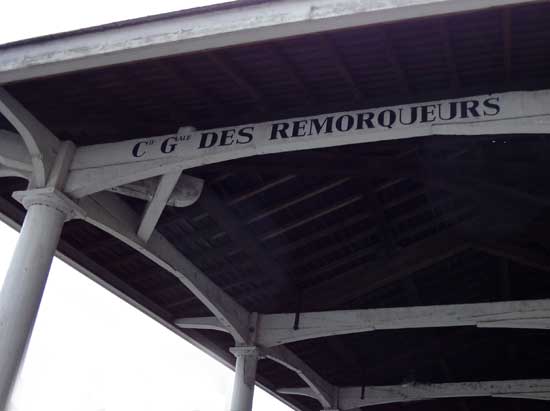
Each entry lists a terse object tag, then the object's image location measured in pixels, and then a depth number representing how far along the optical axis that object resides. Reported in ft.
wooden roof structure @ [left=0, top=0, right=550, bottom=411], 23.17
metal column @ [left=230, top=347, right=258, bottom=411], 42.93
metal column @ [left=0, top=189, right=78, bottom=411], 25.23
